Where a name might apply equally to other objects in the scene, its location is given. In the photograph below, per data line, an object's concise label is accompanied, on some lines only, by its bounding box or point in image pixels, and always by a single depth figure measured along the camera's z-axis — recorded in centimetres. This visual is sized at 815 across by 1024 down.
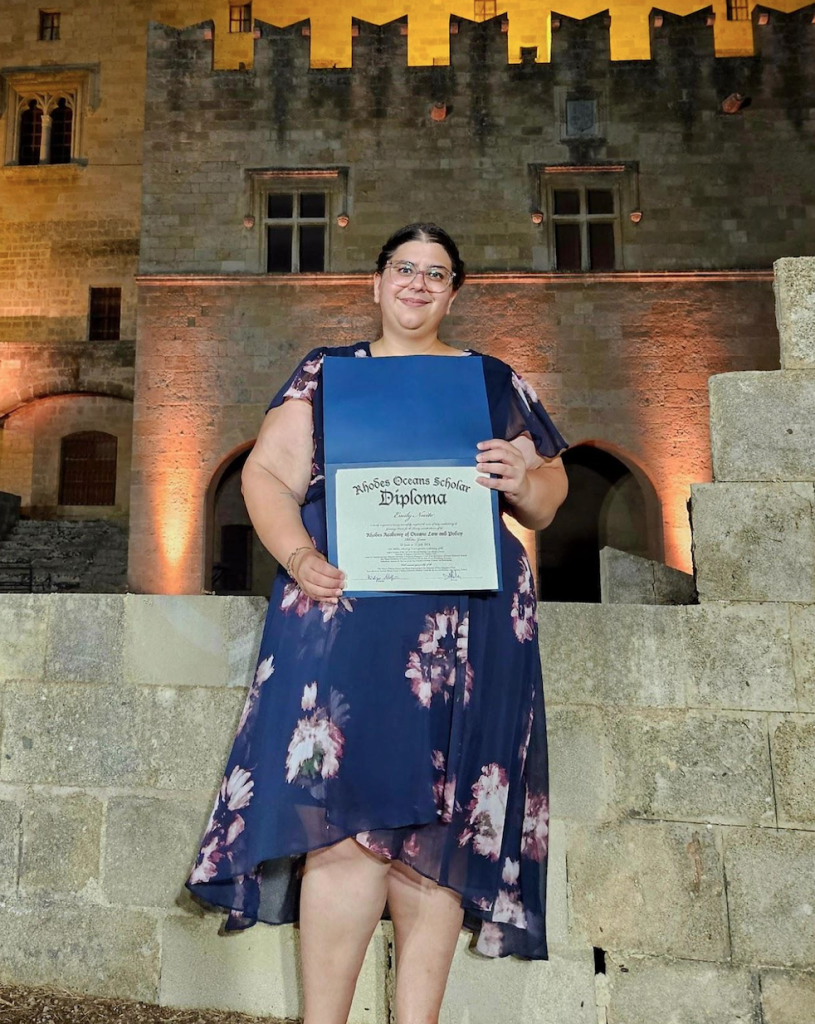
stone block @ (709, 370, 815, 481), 245
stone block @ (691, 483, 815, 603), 239
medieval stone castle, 1255
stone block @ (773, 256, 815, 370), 249
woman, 173
